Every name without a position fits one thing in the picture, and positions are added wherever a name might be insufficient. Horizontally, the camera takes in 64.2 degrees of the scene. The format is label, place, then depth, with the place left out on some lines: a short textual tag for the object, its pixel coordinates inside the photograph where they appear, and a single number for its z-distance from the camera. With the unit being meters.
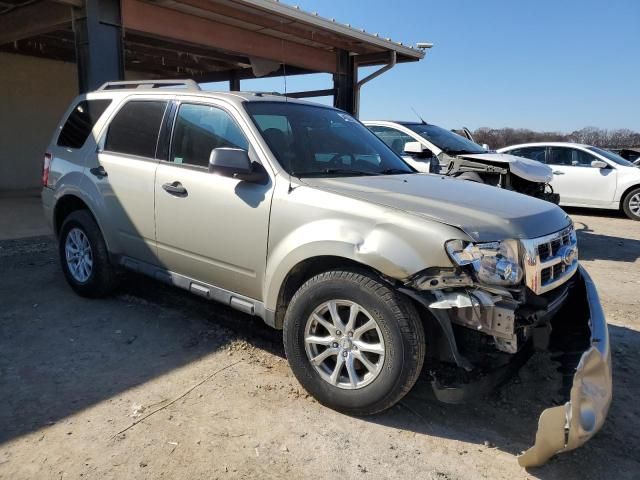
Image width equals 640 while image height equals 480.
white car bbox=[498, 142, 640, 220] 11.12
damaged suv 2.65
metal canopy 7.43
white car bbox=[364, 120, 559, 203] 7.02
